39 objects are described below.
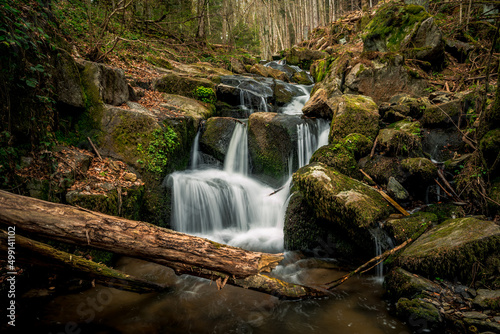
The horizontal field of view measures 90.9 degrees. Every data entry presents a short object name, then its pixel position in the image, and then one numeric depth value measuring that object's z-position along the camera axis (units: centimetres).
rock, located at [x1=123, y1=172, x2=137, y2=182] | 533
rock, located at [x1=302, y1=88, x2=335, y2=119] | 847
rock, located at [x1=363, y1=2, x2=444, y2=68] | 923
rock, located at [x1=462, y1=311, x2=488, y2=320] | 291
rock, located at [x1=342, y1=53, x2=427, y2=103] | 855
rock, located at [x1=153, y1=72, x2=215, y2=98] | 935
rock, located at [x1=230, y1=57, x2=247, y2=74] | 1533
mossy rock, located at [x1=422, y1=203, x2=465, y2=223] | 462
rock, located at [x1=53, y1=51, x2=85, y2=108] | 498
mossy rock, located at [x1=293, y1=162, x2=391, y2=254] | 471
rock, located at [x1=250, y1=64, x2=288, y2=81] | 1570
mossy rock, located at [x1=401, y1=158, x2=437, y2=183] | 540
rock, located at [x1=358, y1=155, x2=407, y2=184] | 572
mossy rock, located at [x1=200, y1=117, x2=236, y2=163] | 834
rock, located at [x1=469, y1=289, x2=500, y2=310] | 301
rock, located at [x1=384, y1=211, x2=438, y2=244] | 440
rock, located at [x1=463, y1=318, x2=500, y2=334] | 272
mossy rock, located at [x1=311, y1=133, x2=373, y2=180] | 616
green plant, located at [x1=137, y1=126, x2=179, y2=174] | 596
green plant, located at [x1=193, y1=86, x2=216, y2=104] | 970
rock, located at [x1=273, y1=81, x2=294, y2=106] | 1200
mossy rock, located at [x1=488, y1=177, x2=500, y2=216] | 416
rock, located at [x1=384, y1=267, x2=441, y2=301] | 345
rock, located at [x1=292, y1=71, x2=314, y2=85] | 1568
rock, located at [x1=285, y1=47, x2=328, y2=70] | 1922
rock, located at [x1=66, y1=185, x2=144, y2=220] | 418
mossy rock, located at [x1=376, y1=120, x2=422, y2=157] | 605
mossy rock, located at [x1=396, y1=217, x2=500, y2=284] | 340
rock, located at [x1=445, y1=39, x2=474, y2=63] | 894
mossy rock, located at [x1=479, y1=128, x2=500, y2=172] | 436
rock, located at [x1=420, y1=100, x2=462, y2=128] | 650
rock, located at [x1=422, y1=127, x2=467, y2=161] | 619
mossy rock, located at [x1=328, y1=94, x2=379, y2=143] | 690
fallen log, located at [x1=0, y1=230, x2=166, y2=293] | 270
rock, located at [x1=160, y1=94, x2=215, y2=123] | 807
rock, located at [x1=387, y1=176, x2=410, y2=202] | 537
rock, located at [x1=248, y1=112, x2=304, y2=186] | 805
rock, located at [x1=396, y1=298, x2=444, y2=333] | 304
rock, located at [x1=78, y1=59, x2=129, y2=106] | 602
